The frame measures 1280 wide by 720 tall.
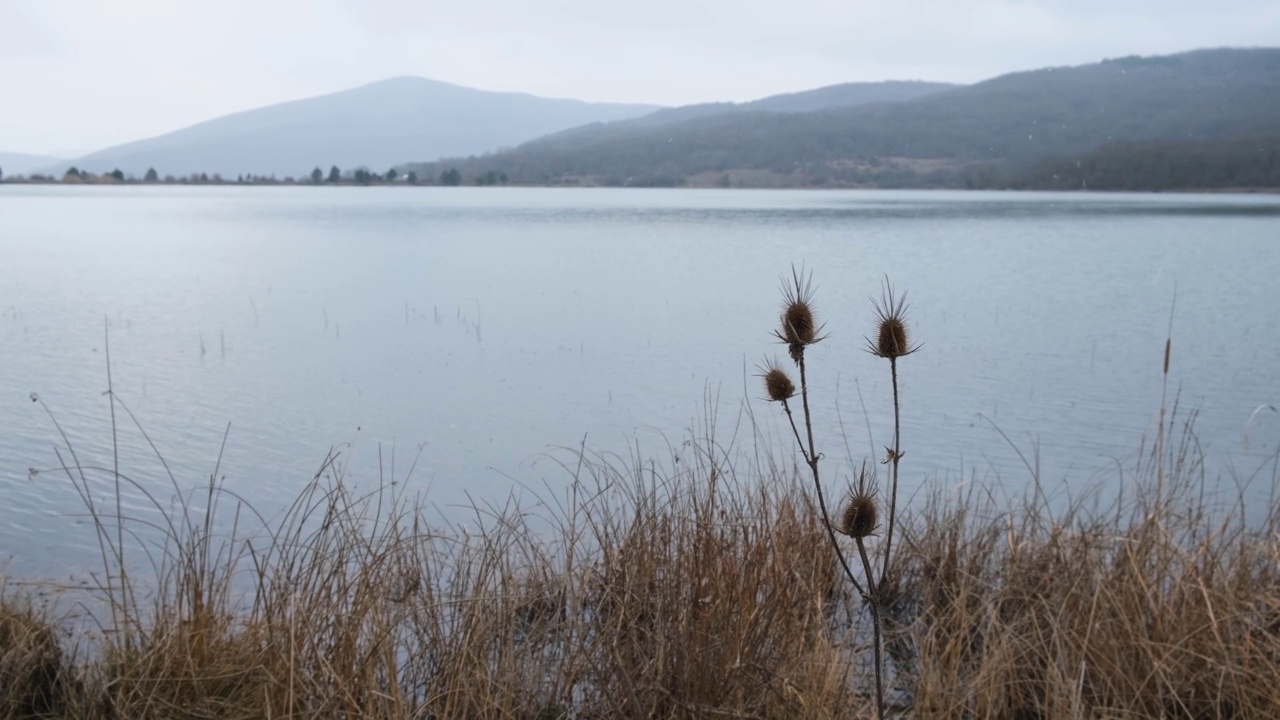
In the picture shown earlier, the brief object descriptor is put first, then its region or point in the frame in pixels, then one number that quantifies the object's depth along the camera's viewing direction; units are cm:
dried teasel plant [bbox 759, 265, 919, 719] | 214
